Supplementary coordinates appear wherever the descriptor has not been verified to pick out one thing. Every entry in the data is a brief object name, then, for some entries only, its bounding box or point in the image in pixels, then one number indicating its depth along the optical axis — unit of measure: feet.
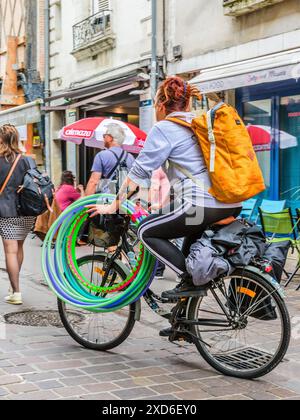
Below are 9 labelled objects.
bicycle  13.85
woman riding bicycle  14.26
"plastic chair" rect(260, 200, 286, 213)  33.35
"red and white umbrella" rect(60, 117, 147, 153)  37.63
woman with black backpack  21.84
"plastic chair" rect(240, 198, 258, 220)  34.18
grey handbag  13.85
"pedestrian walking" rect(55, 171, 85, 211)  39.65
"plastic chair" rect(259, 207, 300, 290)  27.71
